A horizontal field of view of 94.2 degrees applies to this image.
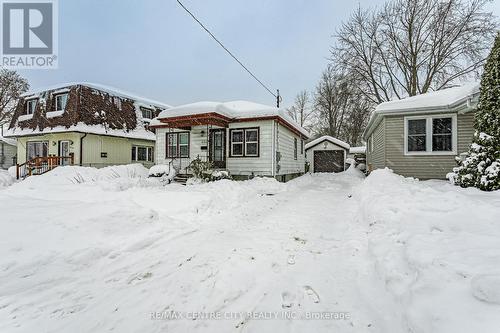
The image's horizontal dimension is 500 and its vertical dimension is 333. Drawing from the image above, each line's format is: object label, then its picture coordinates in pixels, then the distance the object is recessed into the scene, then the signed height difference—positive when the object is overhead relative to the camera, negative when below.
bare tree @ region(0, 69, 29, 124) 24.62 +7.97
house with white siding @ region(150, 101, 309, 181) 11.93 +1.55
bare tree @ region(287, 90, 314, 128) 42.81 +10.35
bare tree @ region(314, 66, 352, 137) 34.19 +8.81
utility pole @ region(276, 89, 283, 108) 20.25 +5.89
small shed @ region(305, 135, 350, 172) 25.06 +1.19
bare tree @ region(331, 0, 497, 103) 17.75 +10.43
